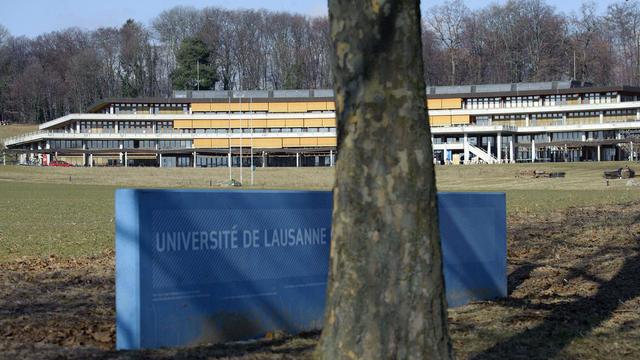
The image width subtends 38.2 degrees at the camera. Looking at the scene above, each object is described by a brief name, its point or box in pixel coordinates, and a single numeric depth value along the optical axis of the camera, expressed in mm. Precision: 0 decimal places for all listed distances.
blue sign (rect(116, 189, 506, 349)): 7773
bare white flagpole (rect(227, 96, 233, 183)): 126500
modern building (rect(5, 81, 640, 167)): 120500
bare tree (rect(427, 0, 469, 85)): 155000
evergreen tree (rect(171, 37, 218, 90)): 148000
